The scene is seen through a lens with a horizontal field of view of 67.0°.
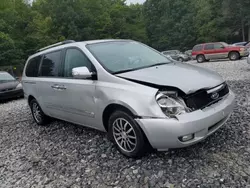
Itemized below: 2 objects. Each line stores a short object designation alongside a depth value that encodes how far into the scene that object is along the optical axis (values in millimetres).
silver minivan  2226
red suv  14028
